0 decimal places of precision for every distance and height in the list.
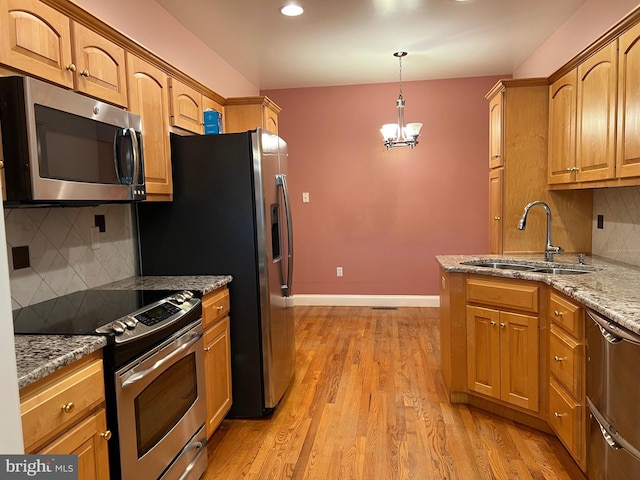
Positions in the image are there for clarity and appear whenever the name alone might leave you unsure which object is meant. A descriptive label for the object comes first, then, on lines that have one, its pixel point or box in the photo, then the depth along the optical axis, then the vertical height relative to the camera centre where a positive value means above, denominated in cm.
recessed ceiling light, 321 +143
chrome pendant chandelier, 412 +72
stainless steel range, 158 -57
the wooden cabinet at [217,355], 239 -75
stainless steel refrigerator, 267 -11
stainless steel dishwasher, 157 -73
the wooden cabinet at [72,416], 121 -55
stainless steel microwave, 149 +27
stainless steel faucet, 296 -26
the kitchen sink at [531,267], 276 -38
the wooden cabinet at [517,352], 212 -78
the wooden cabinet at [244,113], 398 +89
